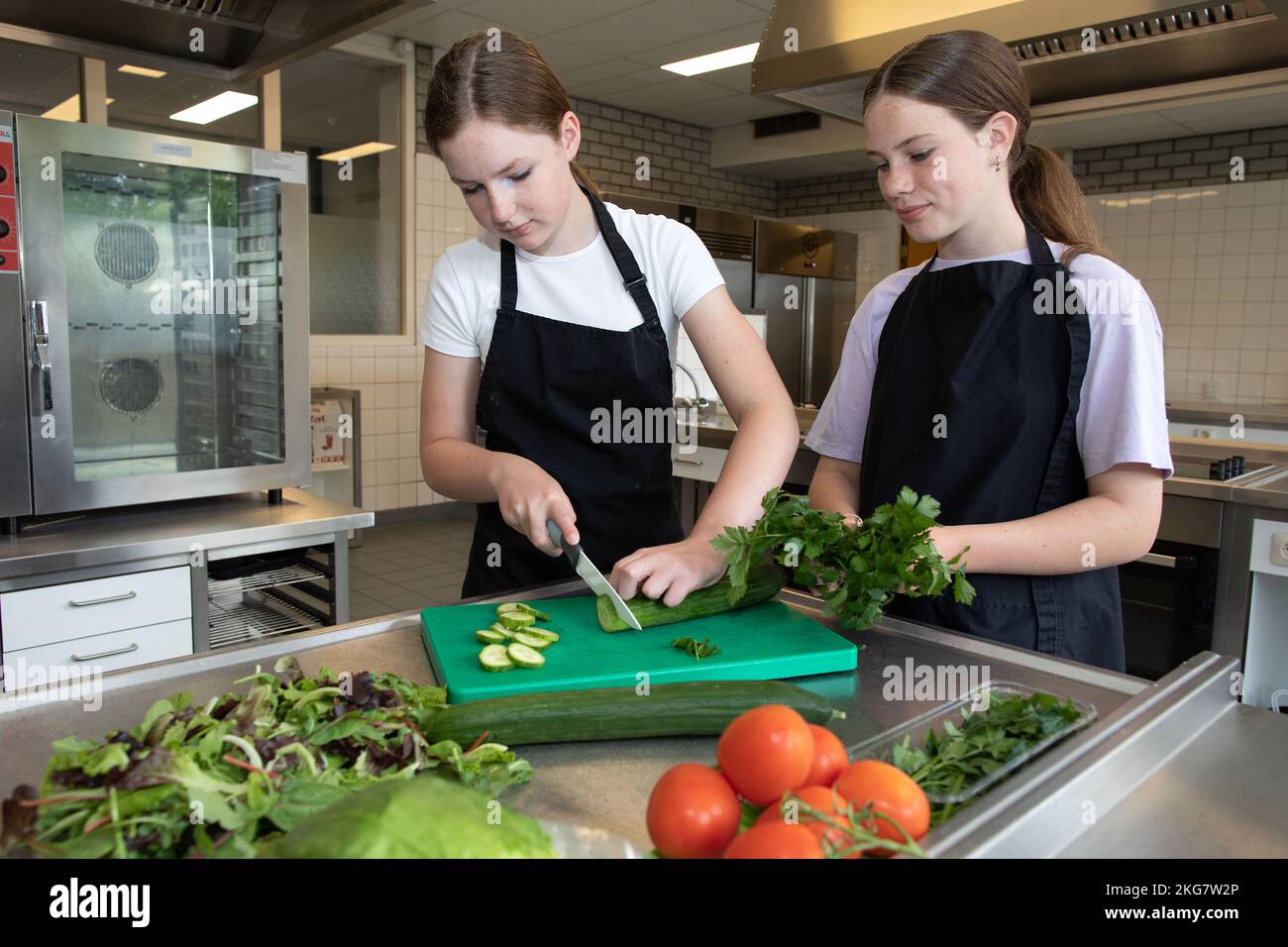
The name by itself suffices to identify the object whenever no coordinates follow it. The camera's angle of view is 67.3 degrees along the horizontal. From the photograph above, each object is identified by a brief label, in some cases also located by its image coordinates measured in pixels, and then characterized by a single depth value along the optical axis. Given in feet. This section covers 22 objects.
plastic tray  3.44
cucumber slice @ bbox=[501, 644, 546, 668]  4.70
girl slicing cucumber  6.46
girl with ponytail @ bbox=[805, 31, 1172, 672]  5.56
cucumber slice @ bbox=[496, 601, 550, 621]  5.26
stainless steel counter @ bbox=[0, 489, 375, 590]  8.82
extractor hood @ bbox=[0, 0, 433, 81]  8.06
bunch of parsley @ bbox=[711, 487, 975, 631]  4.85
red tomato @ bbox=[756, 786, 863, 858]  2.62
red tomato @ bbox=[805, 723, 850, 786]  3.04
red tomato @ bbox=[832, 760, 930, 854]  2.80
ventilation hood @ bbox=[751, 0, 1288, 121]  7.76
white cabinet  8.71
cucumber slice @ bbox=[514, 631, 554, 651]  4.89
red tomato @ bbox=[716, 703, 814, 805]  2.86
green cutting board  4.58
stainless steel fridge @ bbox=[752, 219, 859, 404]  30.07
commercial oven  9.23
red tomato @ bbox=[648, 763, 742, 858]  2.81
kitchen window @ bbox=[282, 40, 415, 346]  25.32
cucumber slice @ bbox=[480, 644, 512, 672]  4.63
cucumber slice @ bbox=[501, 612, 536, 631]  5.09
